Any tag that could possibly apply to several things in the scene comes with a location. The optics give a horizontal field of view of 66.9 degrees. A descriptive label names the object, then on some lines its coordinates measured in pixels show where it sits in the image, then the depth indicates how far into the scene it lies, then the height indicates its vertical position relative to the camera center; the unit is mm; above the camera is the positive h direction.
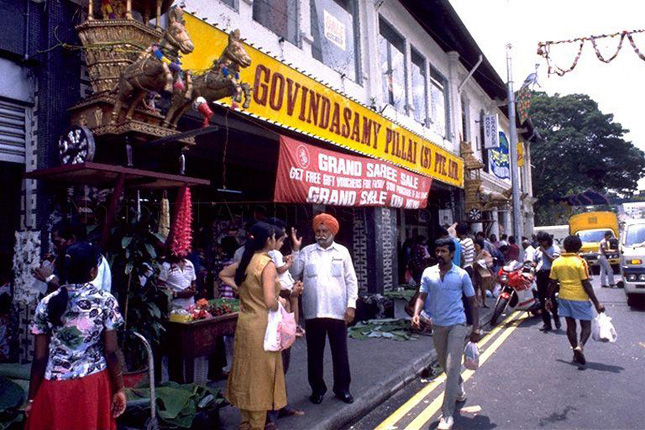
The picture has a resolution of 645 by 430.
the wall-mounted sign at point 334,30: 10250 +4410
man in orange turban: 4758 -684
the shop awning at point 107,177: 4137 +572
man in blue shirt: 4512 -751
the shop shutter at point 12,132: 4902 +1082
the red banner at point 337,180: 7477 +1010
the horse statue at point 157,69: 4770 +1654
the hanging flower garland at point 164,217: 5288 +214
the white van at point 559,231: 30047 -68
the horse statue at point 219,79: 5590 +1816
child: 4762 -496
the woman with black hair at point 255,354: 3711 -921
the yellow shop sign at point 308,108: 6224 +2236
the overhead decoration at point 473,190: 18016 +1553
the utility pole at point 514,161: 17828 +2553
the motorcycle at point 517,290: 9359 -1166
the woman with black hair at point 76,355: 2752 -683
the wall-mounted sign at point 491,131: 20641 +4250
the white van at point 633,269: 10594 -883
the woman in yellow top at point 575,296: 6254 -864
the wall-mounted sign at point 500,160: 22250 +3392
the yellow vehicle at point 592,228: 19797 +34
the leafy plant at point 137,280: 4473 -405
